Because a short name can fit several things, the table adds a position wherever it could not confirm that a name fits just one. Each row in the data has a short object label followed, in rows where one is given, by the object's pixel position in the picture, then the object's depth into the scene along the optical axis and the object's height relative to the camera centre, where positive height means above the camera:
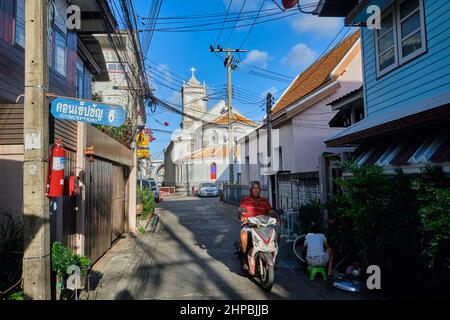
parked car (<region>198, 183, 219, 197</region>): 33.06 -1.20
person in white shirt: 5.93 -1.33
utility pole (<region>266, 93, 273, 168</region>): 14.14 +2.40
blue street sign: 3.70 +0.78
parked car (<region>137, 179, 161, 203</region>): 25.37 -0.59
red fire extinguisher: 3.59 +0.11
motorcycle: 5.27 -1.19
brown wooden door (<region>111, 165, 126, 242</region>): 9.39 -0.65
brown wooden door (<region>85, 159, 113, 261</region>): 6.59 -0.60
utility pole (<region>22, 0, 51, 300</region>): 3.42 +0.20
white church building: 39.53 +4.24
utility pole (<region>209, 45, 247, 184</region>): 20.91 +5.59
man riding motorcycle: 6.39 -0.57
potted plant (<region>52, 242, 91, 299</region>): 4.16 -1.06
